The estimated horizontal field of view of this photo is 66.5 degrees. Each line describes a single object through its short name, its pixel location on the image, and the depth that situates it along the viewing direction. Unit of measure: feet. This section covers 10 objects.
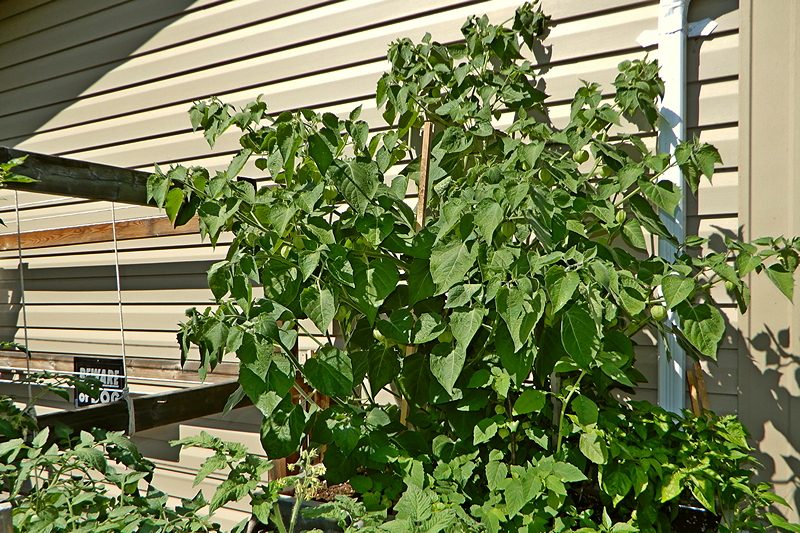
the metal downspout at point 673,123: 6.20
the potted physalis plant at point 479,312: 4.46
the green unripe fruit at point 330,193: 6.10
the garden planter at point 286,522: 5.32
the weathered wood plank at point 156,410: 5.54
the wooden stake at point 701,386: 5.75
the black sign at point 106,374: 10.85
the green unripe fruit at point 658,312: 4.99
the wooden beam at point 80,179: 5.66
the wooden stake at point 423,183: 5.93
